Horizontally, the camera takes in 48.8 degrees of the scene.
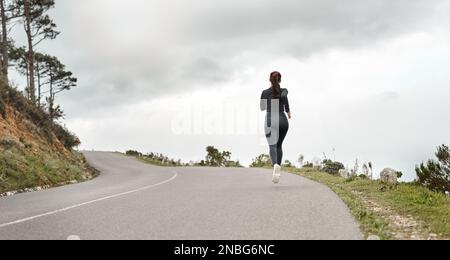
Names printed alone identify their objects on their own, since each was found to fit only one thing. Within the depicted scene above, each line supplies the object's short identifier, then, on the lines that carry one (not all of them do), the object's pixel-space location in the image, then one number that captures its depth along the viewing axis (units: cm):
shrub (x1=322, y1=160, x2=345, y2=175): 2170
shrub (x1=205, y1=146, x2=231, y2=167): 4456
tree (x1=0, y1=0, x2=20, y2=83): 3616
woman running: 1152
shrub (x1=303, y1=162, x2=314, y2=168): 2568
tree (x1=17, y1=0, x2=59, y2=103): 3769
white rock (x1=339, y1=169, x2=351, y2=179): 1616
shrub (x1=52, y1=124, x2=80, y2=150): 3166
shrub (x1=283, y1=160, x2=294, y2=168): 2670
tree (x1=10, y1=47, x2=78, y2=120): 5072
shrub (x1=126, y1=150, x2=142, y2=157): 5902
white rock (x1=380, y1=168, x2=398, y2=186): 1184
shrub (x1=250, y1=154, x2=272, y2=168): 3410
